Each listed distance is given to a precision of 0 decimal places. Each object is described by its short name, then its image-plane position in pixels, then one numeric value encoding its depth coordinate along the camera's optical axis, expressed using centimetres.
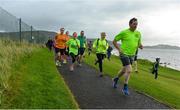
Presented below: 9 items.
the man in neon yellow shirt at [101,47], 625
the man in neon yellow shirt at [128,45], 436
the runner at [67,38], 759
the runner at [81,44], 785
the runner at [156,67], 936
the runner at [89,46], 1474
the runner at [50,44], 1529
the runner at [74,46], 715
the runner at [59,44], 751
